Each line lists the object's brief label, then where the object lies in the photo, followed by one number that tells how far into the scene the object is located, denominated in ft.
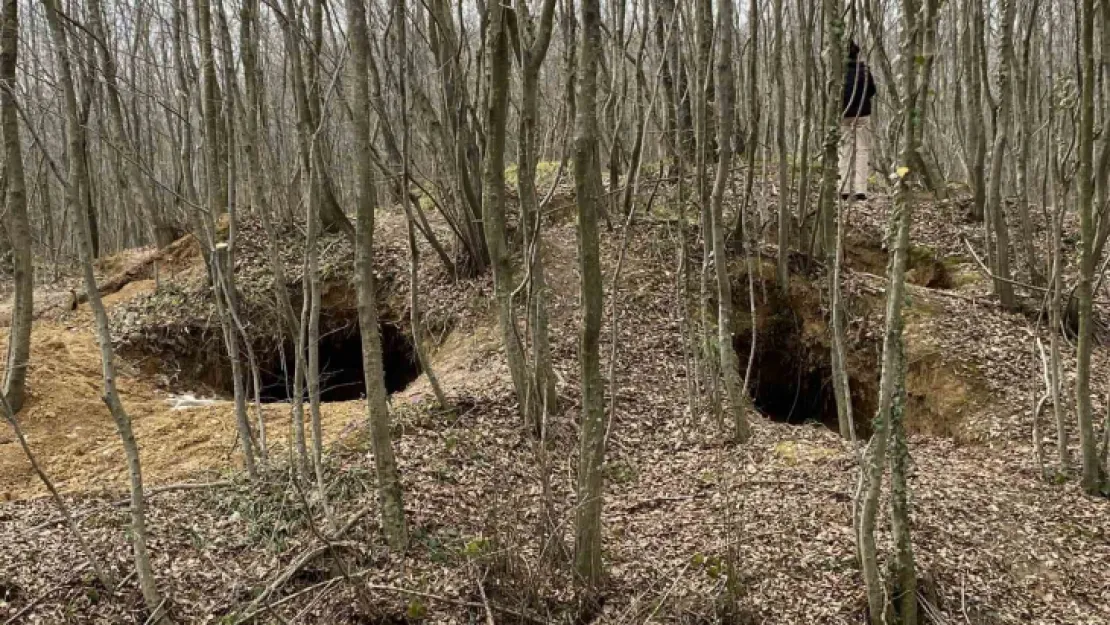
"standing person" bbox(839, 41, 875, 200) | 31.63
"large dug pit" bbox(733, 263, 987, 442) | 25.81
